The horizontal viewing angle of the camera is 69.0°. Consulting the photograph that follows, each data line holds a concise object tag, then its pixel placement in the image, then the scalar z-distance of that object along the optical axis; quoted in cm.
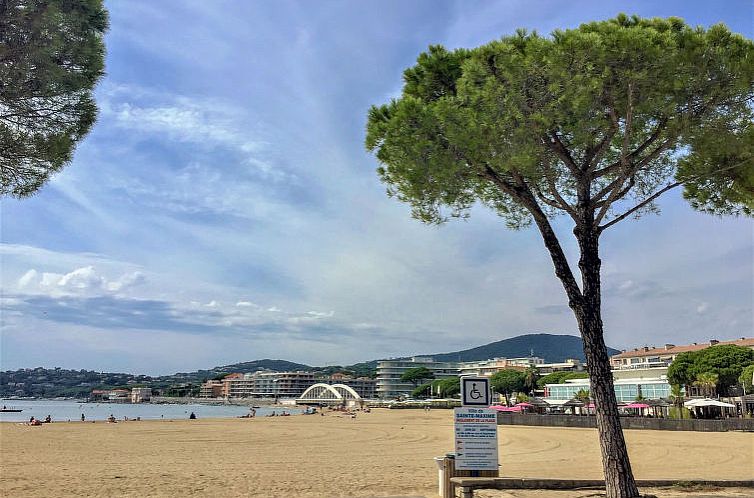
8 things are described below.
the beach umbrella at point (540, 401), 5047
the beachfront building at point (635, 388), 5550
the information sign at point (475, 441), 888
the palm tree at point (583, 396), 5016
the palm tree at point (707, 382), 4922
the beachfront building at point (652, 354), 7875
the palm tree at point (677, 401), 3278
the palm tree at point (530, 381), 10039
